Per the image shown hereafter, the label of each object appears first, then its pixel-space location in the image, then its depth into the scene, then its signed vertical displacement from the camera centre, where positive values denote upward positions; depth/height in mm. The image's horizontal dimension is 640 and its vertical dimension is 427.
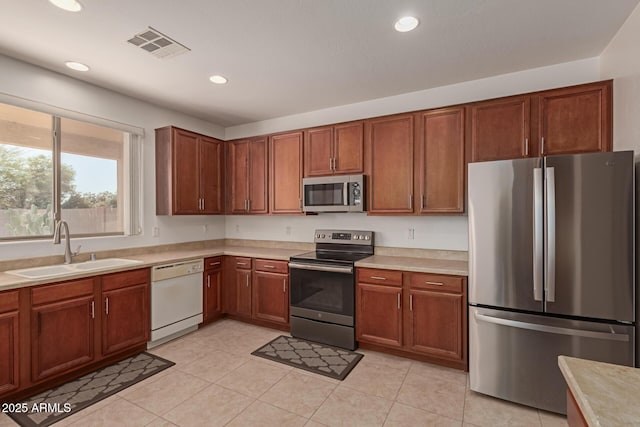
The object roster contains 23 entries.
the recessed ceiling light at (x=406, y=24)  2059 +1311
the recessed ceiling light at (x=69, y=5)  1862 +1303
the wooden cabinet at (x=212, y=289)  3672 -923
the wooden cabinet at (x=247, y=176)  4035 +520
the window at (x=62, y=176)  2635 +383
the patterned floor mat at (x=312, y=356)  2703 -1371
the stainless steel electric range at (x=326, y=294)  3082 -848
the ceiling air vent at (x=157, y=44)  2223 +1310
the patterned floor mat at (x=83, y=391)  2078 -1363
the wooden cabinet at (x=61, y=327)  2295 -896
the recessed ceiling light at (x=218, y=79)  2947 +1326
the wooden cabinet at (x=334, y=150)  3379 +741
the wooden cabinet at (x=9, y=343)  2119 -901
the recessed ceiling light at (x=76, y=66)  2653 +1316
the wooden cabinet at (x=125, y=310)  2719 -897
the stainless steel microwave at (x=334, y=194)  3316 +230
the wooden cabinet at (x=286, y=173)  3768 +521
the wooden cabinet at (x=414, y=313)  2619 -914
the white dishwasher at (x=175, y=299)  3111 -921
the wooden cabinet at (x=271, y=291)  3514 -906
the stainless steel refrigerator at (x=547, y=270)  1937 -388
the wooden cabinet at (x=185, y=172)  3613 +521
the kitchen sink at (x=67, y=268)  2510 -476
